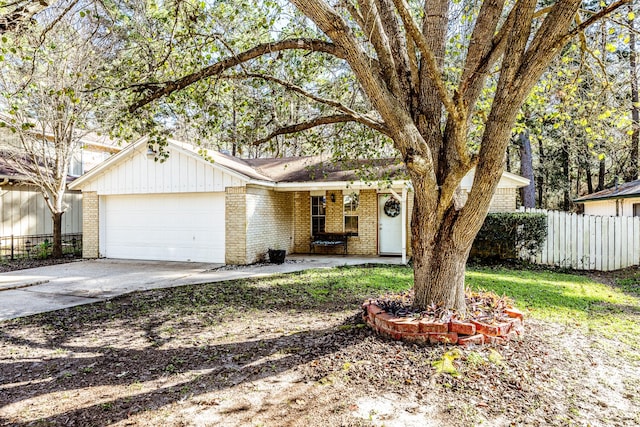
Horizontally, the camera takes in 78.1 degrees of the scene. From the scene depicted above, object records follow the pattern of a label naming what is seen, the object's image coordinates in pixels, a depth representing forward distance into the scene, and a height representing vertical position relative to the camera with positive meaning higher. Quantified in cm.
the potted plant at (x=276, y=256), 1207 -134
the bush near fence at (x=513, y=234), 1123 -62
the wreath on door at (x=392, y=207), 1362 +19
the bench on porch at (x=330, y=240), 1389 -98
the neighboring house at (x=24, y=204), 1373 +34
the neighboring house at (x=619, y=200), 1440 +52
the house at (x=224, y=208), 1175 +16
